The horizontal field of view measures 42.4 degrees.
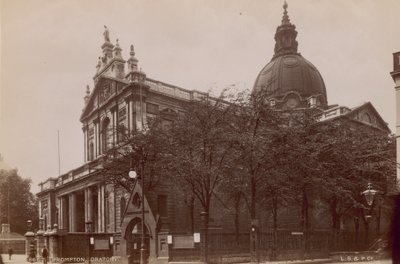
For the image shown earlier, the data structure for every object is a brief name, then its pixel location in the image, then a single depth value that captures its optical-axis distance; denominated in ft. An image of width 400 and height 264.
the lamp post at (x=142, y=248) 81.58
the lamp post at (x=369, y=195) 70.44
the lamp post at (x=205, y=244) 85.46
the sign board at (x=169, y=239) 91.15
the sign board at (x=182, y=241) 91.30
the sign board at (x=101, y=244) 111.04
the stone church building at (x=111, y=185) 102.68
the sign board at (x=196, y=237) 86.86
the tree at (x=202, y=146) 100.12
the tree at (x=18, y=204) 233.14
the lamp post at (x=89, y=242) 107.51
